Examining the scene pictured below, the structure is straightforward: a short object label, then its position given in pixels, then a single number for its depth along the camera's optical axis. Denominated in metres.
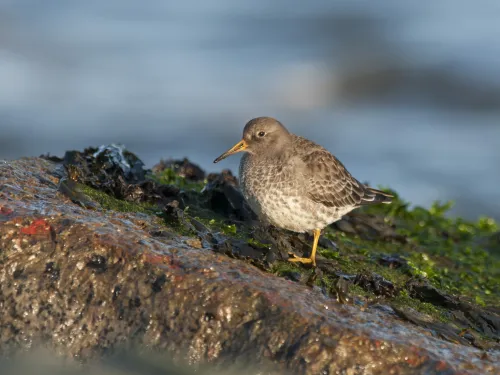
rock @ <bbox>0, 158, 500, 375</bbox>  7.88
